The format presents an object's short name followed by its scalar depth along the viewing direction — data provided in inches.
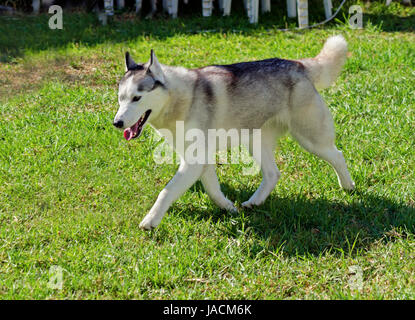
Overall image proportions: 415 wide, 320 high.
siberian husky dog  156.0
